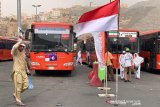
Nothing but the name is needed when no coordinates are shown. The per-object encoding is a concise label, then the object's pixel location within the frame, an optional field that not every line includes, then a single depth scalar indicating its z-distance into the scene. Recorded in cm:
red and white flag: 811
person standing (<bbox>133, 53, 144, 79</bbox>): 1478
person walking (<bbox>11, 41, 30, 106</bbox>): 775
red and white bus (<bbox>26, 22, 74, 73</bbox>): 1468
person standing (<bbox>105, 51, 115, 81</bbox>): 1341
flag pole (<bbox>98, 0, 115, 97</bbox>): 921
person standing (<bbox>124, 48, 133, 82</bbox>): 1350
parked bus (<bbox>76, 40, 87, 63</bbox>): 2779
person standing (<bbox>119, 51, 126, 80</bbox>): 1370
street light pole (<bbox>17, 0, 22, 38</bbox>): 2062
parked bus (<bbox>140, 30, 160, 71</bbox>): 1759
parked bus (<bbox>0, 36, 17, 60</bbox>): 3109
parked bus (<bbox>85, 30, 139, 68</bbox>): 1729
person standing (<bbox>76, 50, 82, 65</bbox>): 2695
